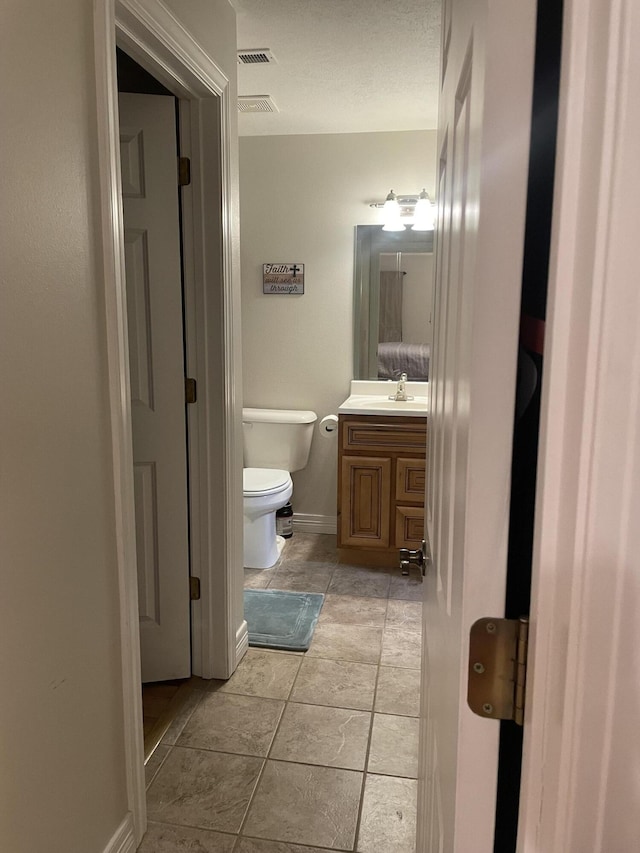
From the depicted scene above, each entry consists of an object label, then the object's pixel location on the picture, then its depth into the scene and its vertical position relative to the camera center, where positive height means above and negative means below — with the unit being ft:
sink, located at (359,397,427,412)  11.30 -1.39
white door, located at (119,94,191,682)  6.84 -0.58
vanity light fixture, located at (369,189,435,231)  11.51 +2.15
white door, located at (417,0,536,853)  1.47 -0.08
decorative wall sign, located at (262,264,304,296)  12.42 +0.97
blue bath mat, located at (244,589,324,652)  8.66 -4.29
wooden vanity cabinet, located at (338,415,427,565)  10.53 -2.61
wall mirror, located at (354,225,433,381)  11.97 +0.50
